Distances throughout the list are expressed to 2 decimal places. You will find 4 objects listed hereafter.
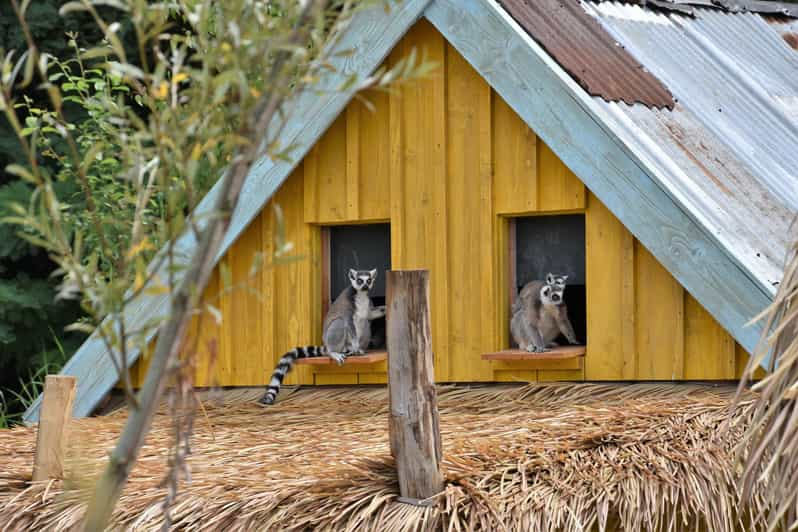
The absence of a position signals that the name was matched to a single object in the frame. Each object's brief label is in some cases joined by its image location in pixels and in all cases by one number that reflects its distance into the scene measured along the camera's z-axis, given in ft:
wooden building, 41.27
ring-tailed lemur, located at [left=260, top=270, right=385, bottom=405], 48.91
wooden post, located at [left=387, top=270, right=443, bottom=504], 31.45
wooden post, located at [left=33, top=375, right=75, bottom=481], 36.45
